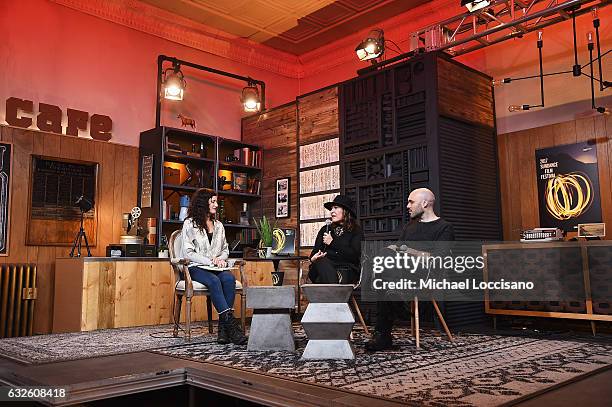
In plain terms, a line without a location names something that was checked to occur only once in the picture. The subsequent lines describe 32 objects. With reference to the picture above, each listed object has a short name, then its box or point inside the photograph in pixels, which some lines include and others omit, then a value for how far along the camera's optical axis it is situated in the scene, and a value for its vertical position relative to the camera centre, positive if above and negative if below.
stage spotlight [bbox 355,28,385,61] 6.67 +2.68
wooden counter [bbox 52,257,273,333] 5.67 -0.35
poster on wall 5.68 +0.79
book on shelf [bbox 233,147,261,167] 7.95 +1.58
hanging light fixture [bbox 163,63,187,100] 7.15 +2.38
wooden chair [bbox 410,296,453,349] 4.10 -0.48
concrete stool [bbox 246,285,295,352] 4.02 -0.45
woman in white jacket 4.37 +0.03
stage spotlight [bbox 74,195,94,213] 6.46 +0.71
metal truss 5.50 +2.66
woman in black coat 4.56 +0.09
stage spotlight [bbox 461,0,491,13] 5.54 +2.67
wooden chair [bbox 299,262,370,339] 4.57 -0.33
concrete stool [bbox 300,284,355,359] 3.57 -0.42
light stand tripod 6.27 +0.41
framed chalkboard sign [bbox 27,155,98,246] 6.20 +0.76
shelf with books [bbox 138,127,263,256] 6.91 +1.24
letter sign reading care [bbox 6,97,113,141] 6.13 +1.74
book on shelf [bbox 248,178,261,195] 8.05 +1.13
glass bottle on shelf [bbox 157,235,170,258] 6.43 +0.16
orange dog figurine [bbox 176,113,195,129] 7.51 +1.99
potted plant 7.06 +0.27
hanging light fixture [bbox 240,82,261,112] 7.94 +2.42
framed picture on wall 7.64 +0.92
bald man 4.00 +0.21
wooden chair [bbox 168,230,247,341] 4.42 -0.21
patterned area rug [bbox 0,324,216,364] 3.91 -0.70
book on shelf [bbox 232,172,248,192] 7.92 +1.19
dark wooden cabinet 5.82 +1.30
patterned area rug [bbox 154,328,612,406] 2.61 -0.67
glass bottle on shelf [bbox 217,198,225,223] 7.62 +0.73
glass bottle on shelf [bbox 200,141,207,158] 7.52 +1.58
